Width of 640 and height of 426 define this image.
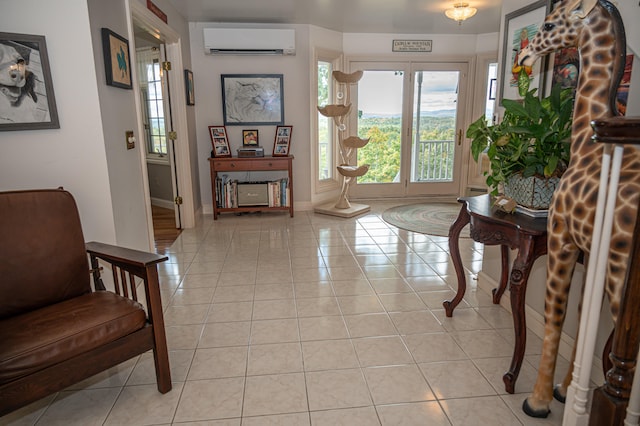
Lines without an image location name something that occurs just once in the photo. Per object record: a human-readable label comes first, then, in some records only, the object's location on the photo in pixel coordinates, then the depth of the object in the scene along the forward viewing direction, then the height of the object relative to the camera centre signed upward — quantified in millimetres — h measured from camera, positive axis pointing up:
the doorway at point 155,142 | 4734 -151
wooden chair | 1495 -749
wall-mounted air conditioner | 4715 +1023
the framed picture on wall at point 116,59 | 2332 +431
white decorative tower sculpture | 5016 -214
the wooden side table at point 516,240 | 1721 -496
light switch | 2679 -53
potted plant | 1756 -82
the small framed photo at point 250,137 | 5121 -88
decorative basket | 1824 -281
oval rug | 4469 -1072
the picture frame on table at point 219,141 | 4957 -131
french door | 5707 +35
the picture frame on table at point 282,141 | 5082 -139
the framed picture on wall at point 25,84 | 1984 +235
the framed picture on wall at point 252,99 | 4992 +377
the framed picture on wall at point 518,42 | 2295 +520
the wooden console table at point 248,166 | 4848 -430
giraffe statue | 1336 -150
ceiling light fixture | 4041 +1142
